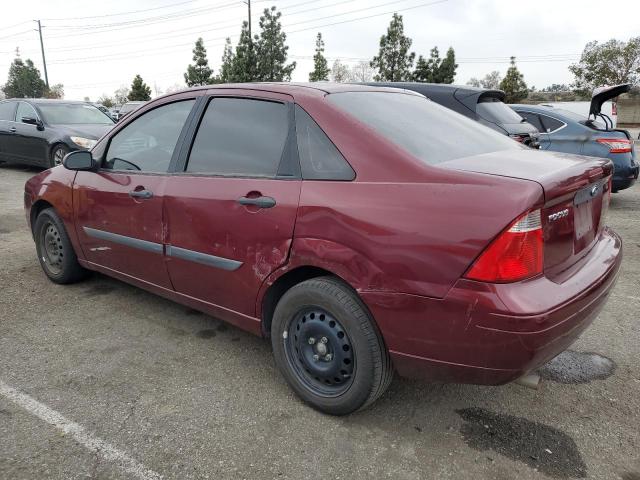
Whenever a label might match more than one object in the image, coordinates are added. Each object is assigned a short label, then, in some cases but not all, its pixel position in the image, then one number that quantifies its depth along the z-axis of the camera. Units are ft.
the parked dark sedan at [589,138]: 23.59
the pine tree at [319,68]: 138.92
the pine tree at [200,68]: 149.28
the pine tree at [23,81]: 224.12
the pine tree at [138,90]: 142.92
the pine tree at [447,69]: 119.65
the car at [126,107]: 77.48
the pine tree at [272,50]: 129.59
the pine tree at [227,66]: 132.77
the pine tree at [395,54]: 119.14
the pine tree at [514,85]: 122.80
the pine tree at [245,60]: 122.21
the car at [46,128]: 31.99
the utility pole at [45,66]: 157.58
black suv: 20.36
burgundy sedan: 6.61
